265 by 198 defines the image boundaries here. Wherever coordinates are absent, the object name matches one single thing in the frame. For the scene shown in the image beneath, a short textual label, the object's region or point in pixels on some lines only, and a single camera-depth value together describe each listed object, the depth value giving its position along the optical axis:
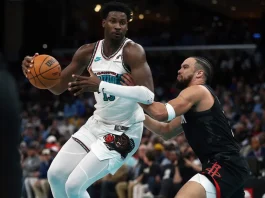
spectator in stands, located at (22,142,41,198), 13.23
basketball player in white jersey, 5.62
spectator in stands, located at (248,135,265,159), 11.11
